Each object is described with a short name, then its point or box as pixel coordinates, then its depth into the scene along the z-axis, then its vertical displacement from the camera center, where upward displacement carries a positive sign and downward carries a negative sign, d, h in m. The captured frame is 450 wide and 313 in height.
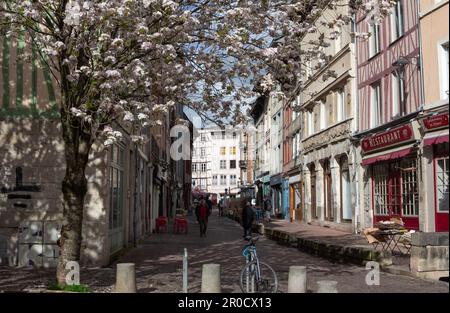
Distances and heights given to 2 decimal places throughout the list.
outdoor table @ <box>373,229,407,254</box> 14.66 -0.90
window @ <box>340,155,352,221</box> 26.99 +0.28
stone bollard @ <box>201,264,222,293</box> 8.84 -1.22
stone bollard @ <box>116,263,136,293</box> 9.21 -1.26
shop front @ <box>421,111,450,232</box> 16.92 +0.92
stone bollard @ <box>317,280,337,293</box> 7.73 -1.18
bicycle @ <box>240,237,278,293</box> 9.48 -1.32
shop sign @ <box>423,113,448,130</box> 16.50 +2.29
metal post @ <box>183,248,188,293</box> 8.95 -1.15
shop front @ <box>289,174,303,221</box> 38.03 +0.15
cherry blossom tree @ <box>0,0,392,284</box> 8.76 +2.44
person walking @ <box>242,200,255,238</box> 19.78 -0.58
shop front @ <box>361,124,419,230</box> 19.80 +0.99
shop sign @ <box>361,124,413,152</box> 19.58 +2.22
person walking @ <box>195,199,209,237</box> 25.59 -0.77
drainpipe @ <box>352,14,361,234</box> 24.98 +3.23
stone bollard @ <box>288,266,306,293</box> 8.83 -1.24
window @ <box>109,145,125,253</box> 15.69 +0.07
